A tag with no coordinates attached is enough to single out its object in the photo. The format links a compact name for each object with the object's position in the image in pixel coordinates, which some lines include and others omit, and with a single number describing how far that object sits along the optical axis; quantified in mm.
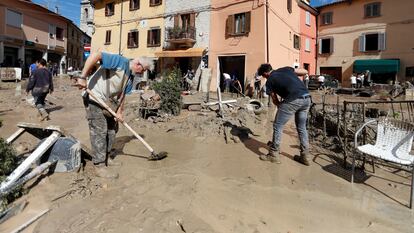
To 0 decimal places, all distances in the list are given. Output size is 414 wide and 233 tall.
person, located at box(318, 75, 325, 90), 23106
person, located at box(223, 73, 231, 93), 17906
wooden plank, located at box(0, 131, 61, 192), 3394
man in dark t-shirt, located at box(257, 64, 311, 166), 5168
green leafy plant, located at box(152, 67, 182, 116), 8266
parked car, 23281
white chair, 3996
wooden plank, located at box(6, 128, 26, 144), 4316
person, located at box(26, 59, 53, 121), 8711
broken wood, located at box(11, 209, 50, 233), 2845
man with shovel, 4207
